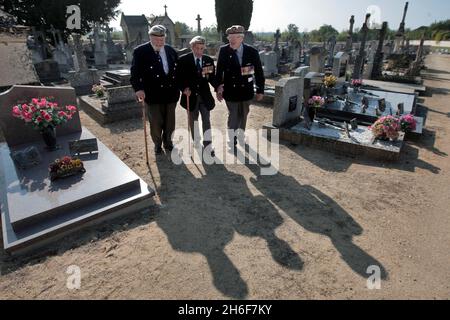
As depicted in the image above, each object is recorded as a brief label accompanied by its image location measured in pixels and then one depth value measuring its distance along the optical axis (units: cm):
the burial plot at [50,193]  313
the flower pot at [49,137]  458
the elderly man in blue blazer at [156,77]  454
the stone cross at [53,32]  1880
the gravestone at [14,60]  752
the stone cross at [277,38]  2004
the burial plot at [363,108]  710
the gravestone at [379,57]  1308
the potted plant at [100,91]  868
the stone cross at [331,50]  1815
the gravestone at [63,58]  1661
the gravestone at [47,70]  1324
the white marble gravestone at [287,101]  612
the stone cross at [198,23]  2263
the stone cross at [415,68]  1368
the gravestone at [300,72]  734
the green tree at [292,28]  7674
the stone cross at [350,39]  1753
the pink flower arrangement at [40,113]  440
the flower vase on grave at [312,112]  657
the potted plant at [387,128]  545
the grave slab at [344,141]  522
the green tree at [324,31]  6706
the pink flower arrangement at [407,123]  605
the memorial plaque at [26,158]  414
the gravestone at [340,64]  1118
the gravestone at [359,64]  1151
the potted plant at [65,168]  380
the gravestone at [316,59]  979
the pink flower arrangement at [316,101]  647
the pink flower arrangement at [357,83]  939
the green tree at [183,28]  6198
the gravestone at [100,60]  1959
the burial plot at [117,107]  740
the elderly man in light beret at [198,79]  471
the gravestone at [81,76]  1063
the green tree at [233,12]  2381
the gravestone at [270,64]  1508
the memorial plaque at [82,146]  453
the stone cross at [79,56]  1108
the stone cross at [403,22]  2270
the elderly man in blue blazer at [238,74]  488
